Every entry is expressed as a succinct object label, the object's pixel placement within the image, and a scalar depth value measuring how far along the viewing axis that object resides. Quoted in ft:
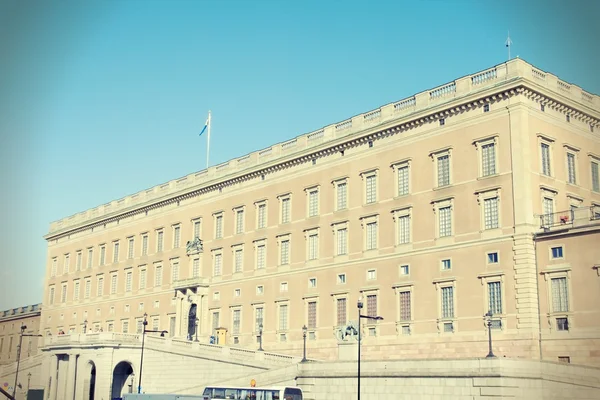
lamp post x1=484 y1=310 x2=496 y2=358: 142.51
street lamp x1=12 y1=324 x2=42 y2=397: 265.65
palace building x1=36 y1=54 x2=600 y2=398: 158.30
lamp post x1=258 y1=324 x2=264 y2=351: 211.82
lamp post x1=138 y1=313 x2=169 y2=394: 206.03
